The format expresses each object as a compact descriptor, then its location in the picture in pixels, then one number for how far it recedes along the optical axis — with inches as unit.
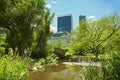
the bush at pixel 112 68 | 85.6
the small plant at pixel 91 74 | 87.8
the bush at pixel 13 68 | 93.7
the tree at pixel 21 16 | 346.0
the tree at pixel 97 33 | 485.3
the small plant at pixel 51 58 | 407.0
